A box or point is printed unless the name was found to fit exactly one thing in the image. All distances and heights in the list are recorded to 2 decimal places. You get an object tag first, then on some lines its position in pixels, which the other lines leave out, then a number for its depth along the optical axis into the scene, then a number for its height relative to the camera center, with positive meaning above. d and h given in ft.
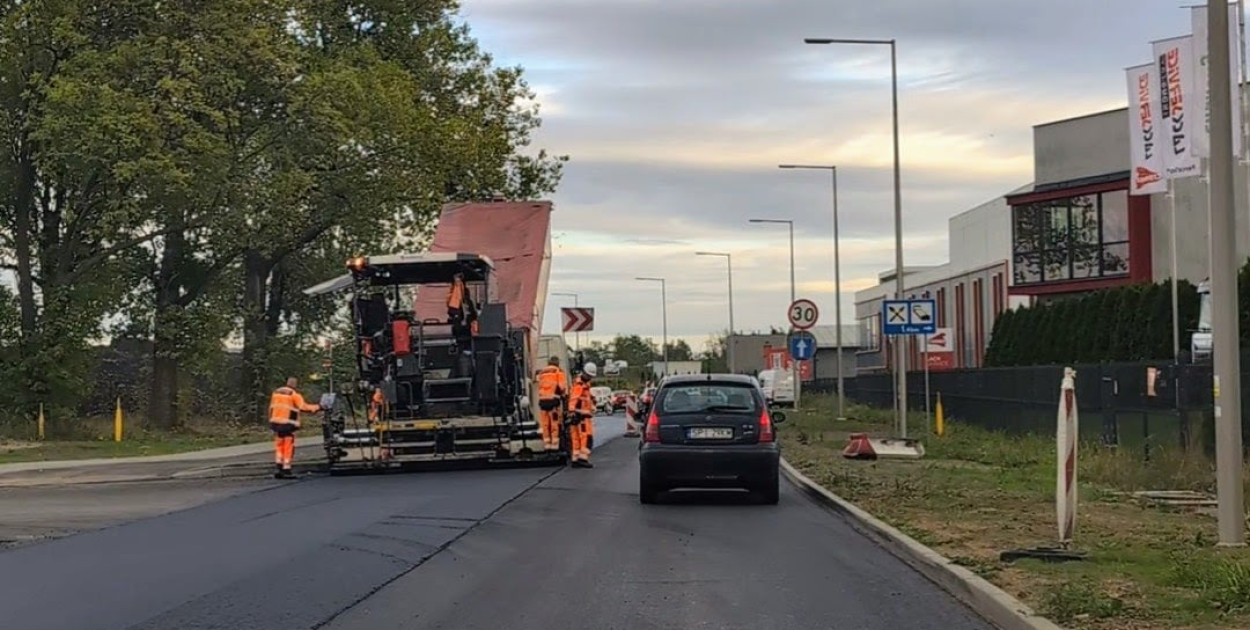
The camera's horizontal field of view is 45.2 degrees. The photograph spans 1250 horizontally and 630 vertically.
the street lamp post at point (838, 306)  147.43 +6.66
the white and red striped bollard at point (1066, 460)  39.06 -2.36
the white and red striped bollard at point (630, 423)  125.18 -4.12
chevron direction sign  114.32 +4.35
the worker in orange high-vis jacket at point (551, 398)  79.00 -1.07
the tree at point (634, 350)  419.54 +7.52
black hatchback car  56.39 -2.50
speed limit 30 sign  107.96 +4.24
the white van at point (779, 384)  209.97 -1.42
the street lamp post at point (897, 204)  94.41 +10.77
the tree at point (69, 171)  113.39 +16.72
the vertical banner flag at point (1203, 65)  83.62 +17.43
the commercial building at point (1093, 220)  139.13 +14.50
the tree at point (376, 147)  128.26 +20.94
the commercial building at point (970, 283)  198.59 +12.95
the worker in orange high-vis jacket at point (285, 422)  76.48 -2.08
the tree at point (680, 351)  454.81 +7.73
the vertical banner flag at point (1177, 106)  90.07 +16.01
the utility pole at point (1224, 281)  38.63 +2.27
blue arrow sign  114.62 +2.05
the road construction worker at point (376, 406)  75.51 -1.32
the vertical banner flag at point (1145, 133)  95.91 +15.42
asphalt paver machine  75.82 +0.24
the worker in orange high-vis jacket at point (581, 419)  79.16 -2.25
